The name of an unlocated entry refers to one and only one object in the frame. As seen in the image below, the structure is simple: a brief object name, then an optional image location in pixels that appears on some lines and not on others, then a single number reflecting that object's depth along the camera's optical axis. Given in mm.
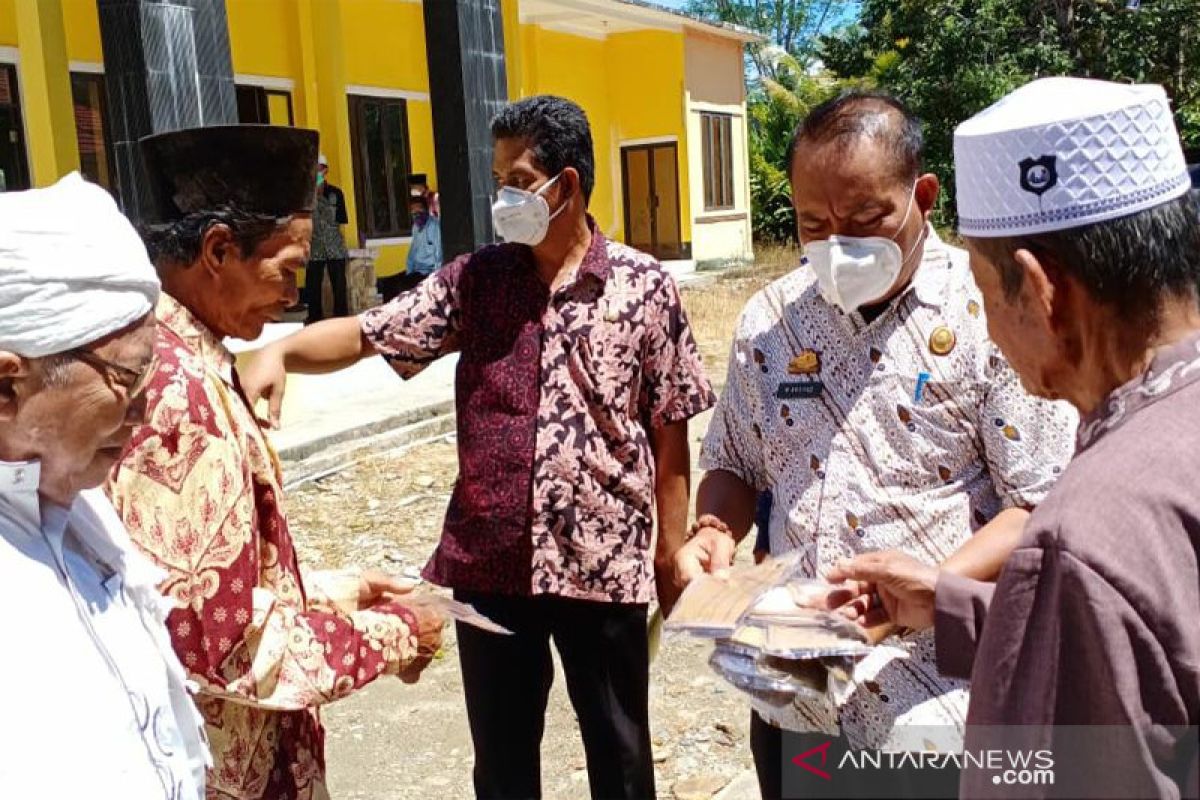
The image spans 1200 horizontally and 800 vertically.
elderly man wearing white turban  1358
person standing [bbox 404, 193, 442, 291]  12711
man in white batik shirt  1980
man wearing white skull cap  1053
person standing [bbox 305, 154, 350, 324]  10938
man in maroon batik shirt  2793
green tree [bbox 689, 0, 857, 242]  23812
